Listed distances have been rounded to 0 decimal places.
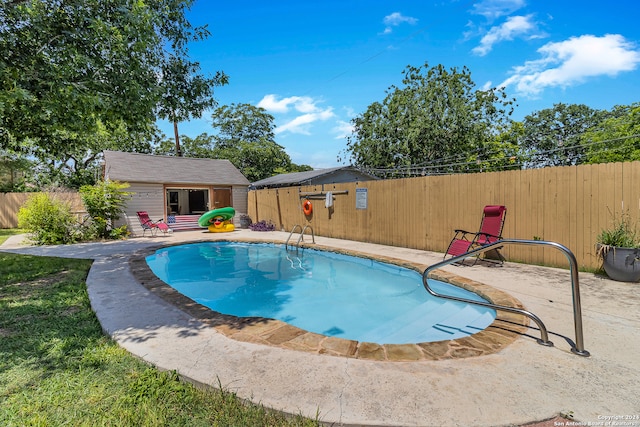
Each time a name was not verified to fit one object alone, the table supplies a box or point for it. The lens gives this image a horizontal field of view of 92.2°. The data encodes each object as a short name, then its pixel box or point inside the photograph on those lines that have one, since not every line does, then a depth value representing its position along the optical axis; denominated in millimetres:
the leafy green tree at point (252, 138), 27078
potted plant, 4570
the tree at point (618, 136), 21406
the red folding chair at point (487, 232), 6282
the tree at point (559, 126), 34188
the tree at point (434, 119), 22375
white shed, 12875
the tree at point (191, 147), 27531
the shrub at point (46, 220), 9805
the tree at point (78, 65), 4410
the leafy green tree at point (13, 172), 16531
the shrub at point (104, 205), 10812
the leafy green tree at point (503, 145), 23623
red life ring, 11633
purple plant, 13719
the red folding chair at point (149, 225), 12500
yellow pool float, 13617
